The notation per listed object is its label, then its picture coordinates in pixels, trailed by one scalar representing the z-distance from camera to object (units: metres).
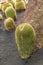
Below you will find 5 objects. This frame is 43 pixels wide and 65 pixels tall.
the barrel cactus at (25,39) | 1.41
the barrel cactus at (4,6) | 2.56
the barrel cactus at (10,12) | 2.29
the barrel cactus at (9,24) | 1.98
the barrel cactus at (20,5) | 2.62
